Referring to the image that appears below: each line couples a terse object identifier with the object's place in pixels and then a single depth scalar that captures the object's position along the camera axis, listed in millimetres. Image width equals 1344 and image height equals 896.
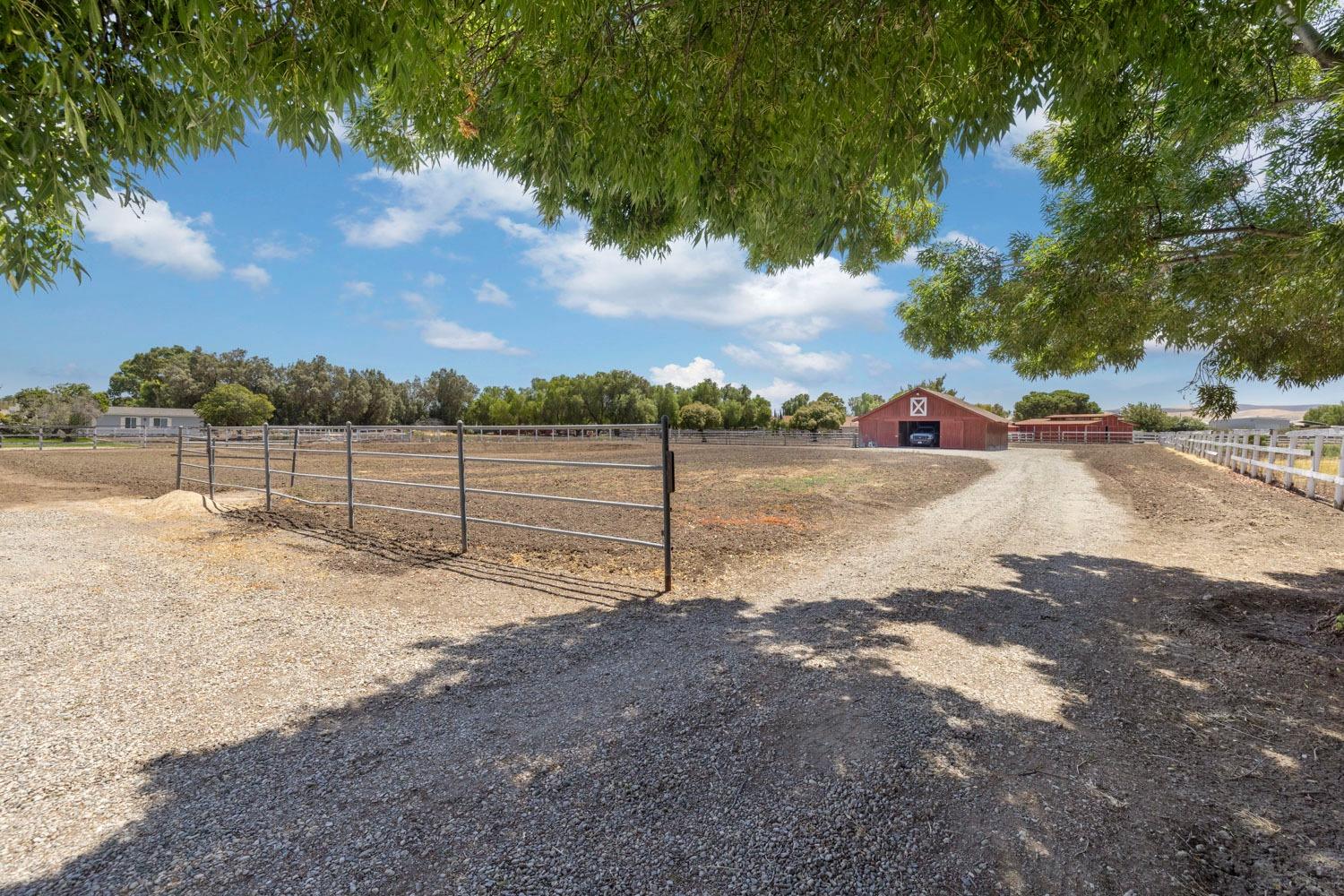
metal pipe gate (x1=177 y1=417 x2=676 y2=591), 4945
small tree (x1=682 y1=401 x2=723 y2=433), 57500
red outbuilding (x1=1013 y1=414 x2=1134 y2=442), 55594
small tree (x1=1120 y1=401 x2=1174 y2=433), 66938
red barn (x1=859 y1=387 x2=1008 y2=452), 39625
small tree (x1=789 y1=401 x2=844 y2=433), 57969
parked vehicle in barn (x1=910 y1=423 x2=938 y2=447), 41719
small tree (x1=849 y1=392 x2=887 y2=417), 96362
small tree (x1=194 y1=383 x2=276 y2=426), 53750
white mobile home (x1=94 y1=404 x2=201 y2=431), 60469
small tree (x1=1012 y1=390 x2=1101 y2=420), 92000
